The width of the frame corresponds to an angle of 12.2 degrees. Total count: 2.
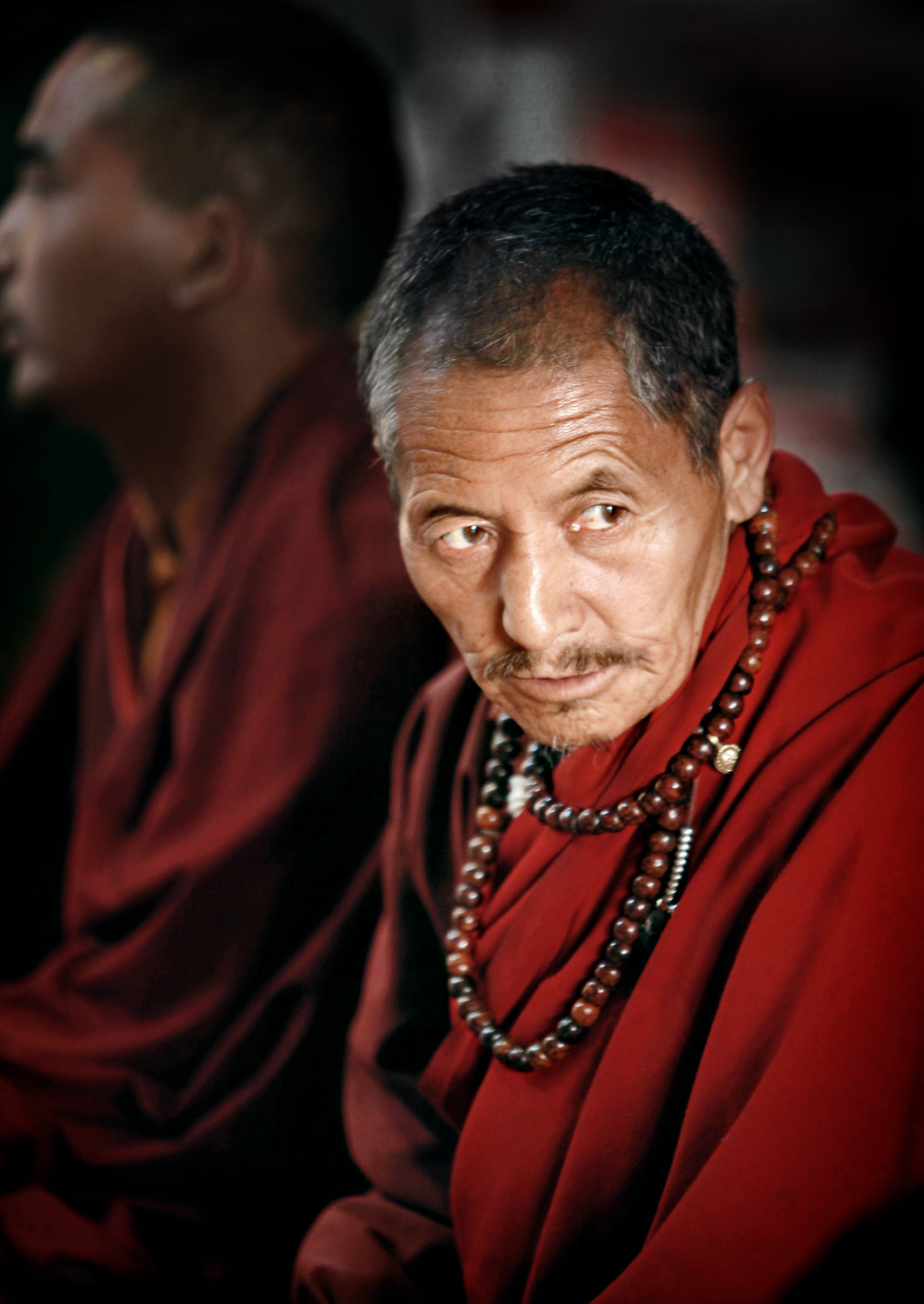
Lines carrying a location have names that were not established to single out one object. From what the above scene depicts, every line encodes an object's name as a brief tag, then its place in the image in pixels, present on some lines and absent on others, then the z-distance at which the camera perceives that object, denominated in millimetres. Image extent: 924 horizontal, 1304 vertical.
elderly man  1864
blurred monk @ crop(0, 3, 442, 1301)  2099
